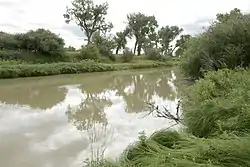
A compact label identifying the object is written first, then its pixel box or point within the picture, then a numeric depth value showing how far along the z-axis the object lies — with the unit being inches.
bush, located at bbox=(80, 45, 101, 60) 1322.6
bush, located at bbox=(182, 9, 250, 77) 522.3
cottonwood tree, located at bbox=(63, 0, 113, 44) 1547.7
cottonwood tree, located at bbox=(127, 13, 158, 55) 1781.5
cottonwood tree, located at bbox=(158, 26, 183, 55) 2057.3
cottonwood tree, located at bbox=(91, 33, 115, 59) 1491.1
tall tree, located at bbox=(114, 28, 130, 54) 1662.2
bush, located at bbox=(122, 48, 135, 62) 1545.3
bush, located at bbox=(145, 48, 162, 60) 1717.2
